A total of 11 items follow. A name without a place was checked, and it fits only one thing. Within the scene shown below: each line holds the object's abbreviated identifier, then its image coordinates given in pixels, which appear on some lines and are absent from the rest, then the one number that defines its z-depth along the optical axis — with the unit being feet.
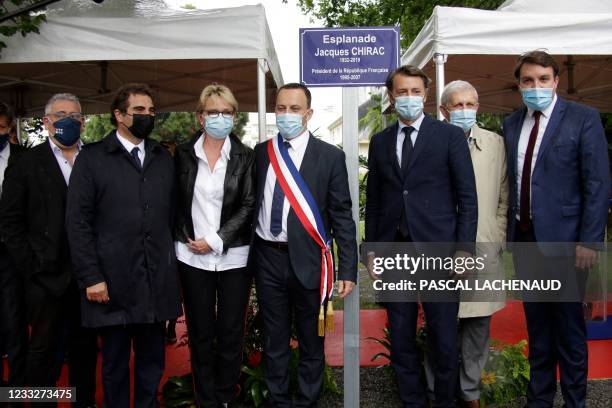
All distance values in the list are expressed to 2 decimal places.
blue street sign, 10.44
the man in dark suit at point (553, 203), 9.74
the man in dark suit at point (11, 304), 11.47
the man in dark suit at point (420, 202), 10.09
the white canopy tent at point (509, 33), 13.34
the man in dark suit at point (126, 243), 9.80
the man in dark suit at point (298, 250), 10.43
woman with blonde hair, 10.57
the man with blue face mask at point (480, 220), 11.00
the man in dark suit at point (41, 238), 10.45
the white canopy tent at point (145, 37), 13.01
